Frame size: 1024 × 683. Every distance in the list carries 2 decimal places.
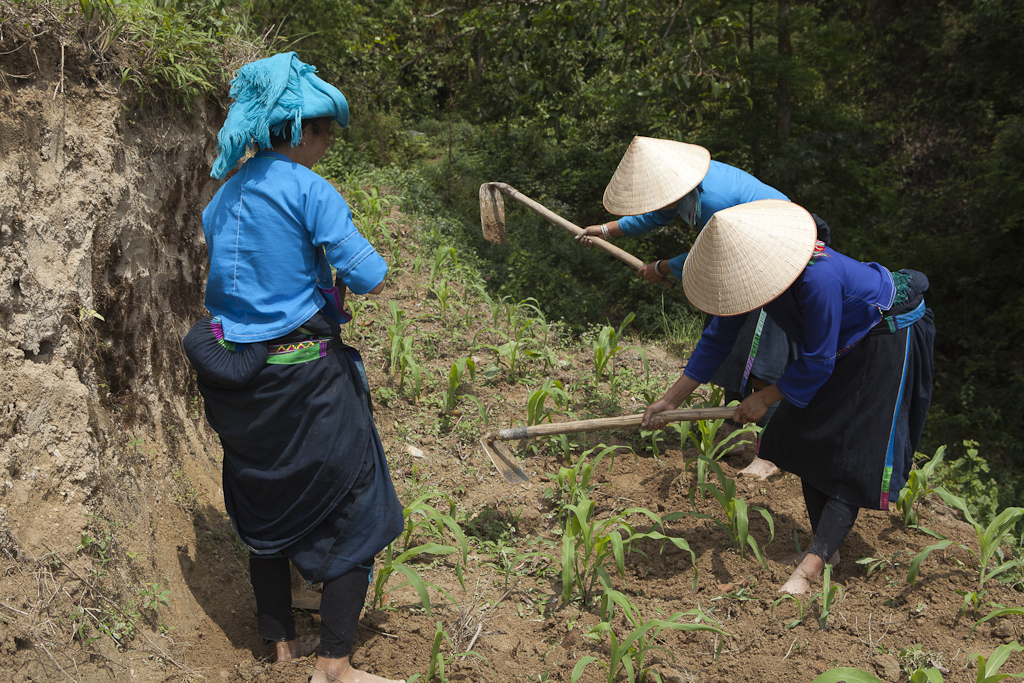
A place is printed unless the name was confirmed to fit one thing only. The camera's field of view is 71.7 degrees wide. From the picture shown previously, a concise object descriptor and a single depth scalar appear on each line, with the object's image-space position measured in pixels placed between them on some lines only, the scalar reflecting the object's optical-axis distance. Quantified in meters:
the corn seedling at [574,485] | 3.02
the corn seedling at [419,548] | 2.26
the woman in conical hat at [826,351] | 2.19
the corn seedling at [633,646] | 2.13
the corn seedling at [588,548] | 2.52
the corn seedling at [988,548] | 2.48
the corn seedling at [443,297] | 4.58
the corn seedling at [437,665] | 2.10
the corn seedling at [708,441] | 3.19
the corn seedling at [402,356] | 3.78
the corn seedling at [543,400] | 3.50
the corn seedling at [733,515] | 2.64
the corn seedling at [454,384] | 3.66
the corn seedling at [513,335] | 4.15
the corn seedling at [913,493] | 2.89
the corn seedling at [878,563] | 2.70
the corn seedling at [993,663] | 1.96
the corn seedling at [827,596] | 2.41
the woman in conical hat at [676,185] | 2.81
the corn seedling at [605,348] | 4.04
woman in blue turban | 1.91
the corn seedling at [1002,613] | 2.23
